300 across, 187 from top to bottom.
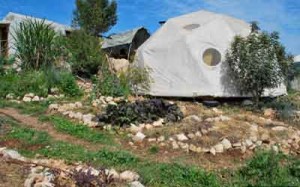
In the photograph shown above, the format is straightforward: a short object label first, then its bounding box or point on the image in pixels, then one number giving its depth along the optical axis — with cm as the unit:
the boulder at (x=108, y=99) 1131
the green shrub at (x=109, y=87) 1214
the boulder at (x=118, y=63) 1549
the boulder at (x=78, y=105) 1077
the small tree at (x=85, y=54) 1753
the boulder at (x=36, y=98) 1188
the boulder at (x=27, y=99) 1189
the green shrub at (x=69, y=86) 1266
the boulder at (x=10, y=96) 1223
